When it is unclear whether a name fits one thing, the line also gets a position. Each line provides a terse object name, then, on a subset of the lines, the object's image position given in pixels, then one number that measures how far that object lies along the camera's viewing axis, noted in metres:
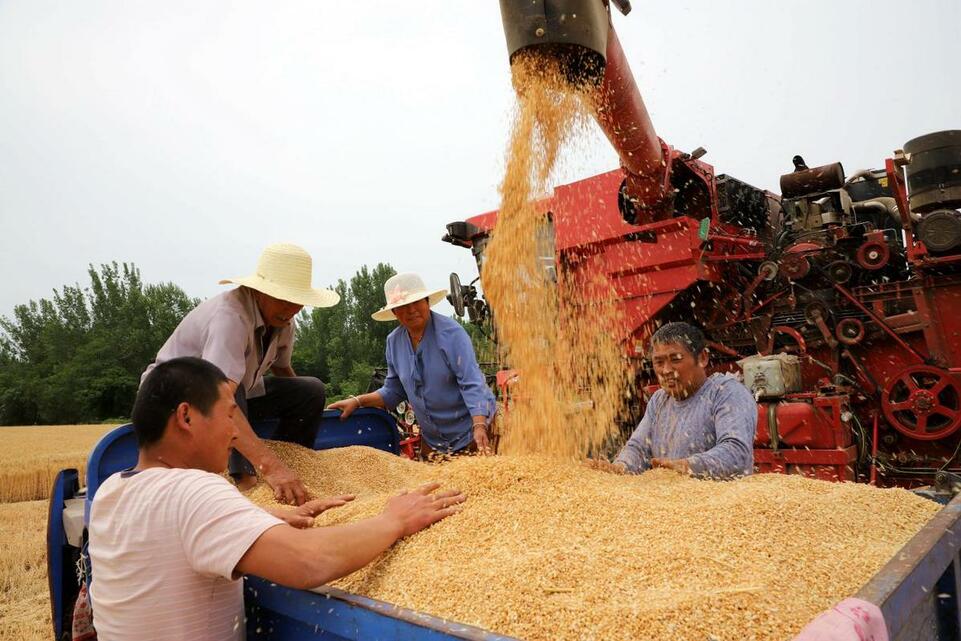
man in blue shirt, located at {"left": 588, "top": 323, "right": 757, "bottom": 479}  2.62
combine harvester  2.83
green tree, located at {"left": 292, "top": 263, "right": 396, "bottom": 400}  34.25
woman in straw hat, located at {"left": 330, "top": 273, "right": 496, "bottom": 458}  3.54
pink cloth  0.92
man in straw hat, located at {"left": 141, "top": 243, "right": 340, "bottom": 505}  2.42
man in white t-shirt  1.39
